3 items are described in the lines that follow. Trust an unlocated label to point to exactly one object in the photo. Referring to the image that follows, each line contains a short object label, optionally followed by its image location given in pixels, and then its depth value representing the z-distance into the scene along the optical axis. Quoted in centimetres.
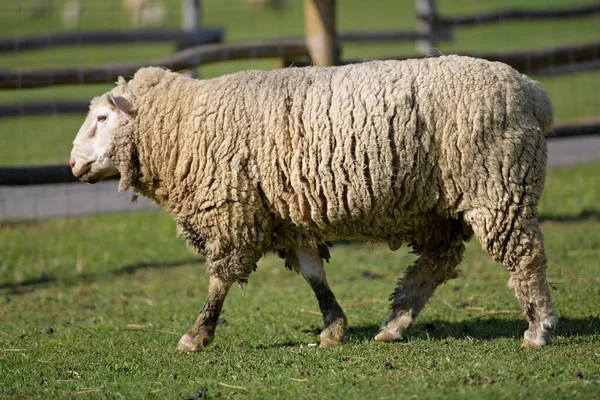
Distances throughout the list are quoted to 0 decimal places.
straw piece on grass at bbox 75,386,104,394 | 1061
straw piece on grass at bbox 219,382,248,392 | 1026
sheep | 1155
